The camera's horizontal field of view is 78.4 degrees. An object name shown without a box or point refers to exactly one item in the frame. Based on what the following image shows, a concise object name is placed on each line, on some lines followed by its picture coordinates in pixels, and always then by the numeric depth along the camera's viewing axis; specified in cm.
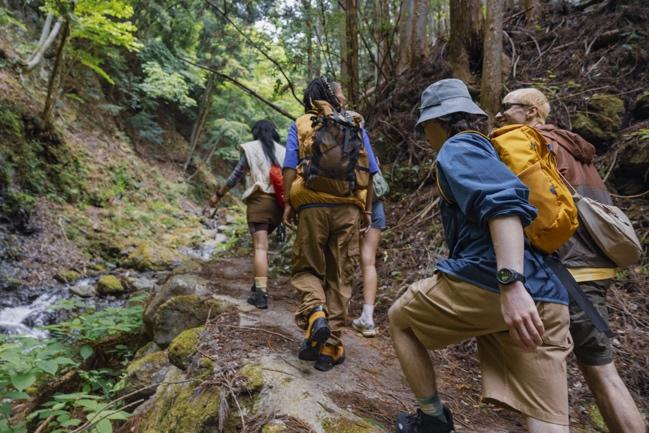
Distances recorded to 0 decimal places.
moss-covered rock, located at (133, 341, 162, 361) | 434
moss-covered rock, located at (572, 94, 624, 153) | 491
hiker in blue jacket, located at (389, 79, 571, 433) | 146
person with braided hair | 277
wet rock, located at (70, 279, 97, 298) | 765
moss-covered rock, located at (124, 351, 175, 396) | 360
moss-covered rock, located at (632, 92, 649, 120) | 489
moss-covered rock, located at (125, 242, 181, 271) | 955
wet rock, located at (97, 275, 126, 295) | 786
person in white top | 422
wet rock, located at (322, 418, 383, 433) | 205
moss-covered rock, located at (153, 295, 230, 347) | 412
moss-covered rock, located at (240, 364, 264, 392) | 239
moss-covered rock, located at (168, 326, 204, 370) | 317
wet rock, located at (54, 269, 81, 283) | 801
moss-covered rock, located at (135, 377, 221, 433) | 228
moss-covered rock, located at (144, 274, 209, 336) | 475
